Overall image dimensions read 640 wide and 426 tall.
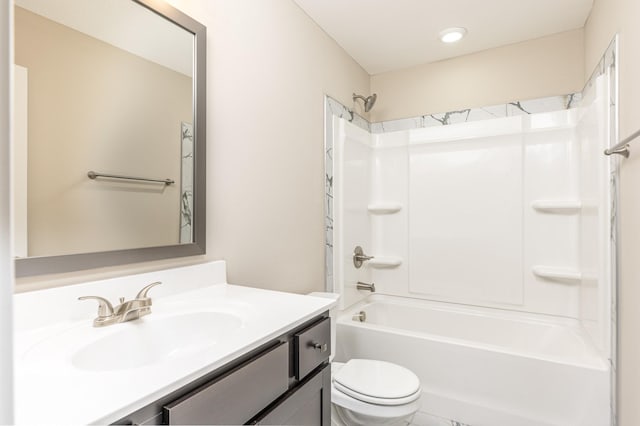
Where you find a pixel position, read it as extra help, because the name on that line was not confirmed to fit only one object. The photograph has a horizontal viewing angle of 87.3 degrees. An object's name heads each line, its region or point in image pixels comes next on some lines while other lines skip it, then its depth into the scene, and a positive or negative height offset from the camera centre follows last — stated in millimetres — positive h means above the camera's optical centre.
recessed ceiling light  2232 +1206
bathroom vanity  578 -317
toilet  1467 -818
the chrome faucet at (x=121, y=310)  931 -284
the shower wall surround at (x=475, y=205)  2217 +53
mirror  900 +248
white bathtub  1620 -848
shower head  2625 +879
